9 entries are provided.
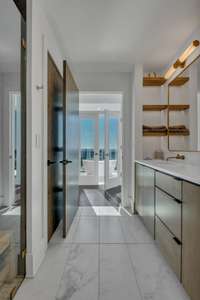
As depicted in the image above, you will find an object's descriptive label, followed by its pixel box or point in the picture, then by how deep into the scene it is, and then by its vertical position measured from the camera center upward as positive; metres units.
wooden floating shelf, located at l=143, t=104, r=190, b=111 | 2.97 +0.70
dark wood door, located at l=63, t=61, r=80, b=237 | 2.54 +0.04
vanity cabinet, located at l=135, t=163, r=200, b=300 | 1.34 -0.59
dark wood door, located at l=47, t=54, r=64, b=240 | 2.49 +0.03
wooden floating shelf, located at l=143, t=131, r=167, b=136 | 3.54 +0.28
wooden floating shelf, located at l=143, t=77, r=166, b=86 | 3.58 +1.17
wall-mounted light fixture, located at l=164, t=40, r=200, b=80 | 2.44 +1.19
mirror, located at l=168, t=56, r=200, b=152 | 2.54 +0.54
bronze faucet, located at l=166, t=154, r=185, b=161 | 2.91 -0.10
